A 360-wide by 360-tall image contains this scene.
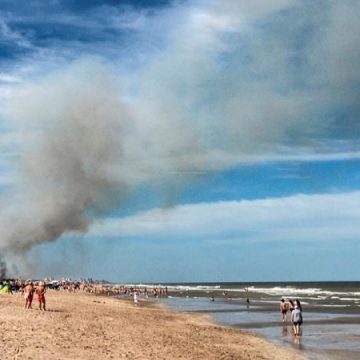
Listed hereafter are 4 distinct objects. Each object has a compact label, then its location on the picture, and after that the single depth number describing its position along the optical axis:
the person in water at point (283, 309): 38.06
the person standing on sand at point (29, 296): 31.91
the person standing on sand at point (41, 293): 31.47
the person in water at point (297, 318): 28.25
